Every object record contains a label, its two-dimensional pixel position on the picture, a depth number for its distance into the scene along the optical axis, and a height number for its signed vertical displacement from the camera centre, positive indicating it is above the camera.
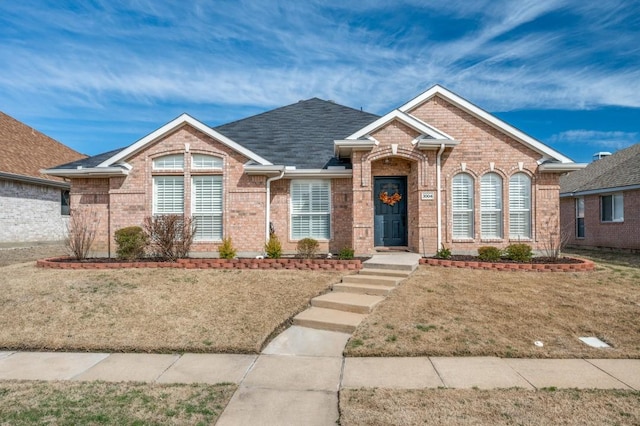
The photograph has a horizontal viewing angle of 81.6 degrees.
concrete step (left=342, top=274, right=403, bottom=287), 7.99 -1.34
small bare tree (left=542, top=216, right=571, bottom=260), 11.52 -0.48
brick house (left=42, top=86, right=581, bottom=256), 11.04 +1.08
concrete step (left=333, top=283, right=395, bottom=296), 7.50 -1.44
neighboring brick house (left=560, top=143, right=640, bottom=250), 15.70 +0.68
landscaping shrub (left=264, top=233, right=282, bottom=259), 10.21 -0.83
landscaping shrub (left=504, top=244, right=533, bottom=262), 9.84 -0.93
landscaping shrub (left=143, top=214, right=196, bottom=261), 10.10 -0.42
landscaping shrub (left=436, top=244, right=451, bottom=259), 10.12 -0.98
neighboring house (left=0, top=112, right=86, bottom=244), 17.80 +1.57
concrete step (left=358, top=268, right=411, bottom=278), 8.51 -1.27
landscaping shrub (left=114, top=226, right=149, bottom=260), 10.09 -0.60
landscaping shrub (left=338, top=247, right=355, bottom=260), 9.83 -0.93
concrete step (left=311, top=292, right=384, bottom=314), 6.59 -1.54
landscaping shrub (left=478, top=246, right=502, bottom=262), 9.83 -0.95
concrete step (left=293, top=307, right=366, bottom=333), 5.95 -1.67
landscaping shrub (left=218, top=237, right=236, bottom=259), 10.25 -0.88
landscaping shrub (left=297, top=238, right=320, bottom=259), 10.18 -0.80
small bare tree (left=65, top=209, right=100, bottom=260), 10.78 -0.30
